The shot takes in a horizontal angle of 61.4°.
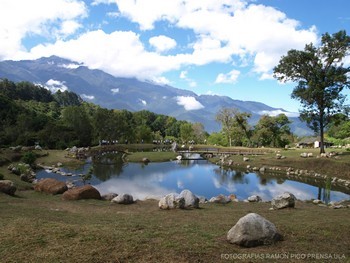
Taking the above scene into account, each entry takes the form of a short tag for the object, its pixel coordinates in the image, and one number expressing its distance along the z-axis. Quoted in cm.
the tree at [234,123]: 8769
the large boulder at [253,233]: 873
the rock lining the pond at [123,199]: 2018
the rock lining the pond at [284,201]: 1828
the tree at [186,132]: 10994
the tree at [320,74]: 3931
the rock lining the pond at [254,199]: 2339
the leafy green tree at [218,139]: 10147
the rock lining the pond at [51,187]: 2216
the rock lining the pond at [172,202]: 1769
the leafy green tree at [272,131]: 8282
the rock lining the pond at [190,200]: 1806
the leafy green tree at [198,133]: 11988
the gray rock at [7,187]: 1934
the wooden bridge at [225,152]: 6656
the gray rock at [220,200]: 2170
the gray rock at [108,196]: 2182
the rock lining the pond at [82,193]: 2023
